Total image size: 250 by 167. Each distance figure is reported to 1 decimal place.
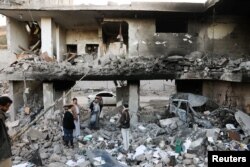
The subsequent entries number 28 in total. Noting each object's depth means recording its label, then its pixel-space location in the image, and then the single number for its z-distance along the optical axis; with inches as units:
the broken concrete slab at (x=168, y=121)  589.9
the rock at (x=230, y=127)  541.5
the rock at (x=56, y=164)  416.9
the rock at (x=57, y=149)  465.1
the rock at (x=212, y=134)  479.5
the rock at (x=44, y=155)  446.5
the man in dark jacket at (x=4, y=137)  202.8
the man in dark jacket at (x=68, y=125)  462.3
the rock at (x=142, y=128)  579.6
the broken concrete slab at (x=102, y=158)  389.1
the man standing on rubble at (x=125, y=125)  455.8
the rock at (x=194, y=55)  652.7
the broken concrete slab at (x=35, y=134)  529.5
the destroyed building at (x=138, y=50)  612.7
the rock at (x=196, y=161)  424.2
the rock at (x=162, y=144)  480.4
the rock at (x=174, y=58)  623.5
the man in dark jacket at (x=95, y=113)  584.7
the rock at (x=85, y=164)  411.4
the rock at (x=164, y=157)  422.3
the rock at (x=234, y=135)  500.1
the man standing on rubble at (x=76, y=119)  506.9
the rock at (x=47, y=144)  493.4
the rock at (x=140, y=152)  435.8
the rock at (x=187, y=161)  422.6
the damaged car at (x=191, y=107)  584.0
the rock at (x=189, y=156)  435.8
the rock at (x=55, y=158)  437.4
